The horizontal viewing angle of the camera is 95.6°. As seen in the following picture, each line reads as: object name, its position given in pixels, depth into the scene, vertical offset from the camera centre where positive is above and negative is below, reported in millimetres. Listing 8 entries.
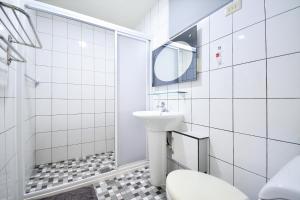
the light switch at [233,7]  927 +651
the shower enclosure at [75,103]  1414 -48
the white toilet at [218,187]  330 -484
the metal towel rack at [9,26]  563 +386
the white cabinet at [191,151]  1076 -440
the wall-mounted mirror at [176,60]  1268 +435
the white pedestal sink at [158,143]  1308 -441
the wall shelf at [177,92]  1362 +74
